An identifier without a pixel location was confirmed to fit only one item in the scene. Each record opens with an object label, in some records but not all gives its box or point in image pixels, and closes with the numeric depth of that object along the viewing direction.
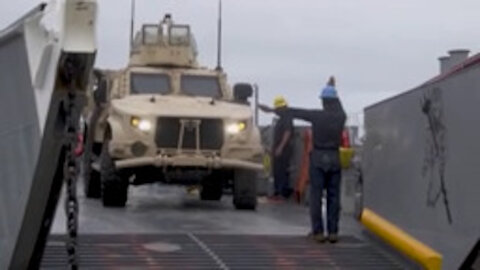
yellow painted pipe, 7.20
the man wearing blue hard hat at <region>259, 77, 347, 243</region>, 9.02
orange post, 13.21
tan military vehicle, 11.32
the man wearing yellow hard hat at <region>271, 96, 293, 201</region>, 13.75
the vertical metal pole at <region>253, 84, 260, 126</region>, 13.09
